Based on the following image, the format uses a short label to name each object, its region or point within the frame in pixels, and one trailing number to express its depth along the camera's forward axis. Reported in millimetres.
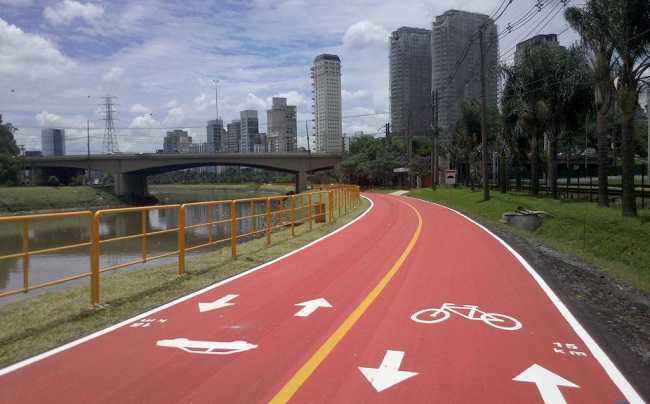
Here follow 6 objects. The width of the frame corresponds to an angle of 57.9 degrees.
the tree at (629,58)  20969
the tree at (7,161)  80250
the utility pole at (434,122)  52472
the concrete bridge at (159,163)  79250
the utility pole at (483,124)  36188
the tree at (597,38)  22156
